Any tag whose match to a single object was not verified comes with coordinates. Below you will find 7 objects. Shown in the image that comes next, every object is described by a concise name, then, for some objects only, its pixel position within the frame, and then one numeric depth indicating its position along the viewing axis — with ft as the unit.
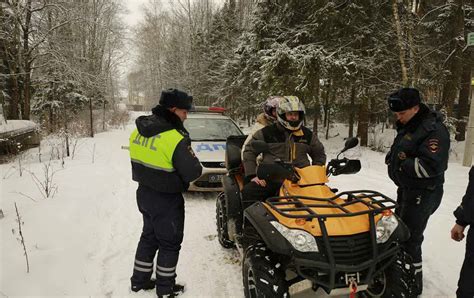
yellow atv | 7.54
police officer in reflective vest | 10.01
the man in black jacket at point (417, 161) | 9.62
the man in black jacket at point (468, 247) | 7.92
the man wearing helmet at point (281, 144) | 12.11
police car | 20.81
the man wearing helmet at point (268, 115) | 15.27
